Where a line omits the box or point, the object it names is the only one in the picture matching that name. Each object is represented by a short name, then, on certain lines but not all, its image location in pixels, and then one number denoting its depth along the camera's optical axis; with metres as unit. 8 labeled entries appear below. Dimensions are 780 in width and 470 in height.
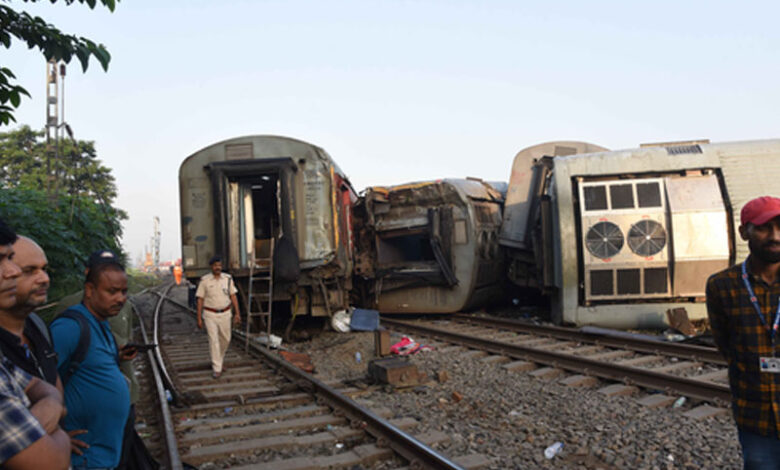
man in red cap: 2.26
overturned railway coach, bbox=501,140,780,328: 9.98
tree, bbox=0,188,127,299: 9.77
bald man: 2.01
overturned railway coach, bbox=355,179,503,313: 12.81
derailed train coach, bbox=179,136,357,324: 10.25
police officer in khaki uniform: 7.62
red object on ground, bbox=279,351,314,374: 7.96
